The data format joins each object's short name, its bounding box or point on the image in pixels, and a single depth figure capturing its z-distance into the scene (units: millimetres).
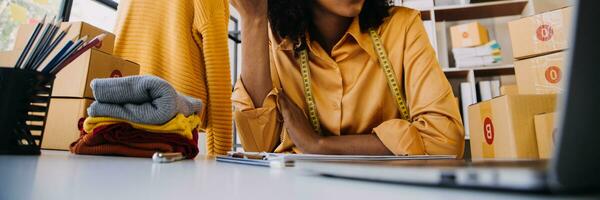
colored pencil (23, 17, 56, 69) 539
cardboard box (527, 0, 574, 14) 2127
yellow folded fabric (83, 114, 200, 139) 628
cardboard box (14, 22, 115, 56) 1026
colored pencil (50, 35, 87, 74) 557
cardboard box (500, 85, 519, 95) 1759
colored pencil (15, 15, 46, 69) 551
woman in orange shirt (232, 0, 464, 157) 833
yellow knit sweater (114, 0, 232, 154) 1184
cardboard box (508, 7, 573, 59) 1254
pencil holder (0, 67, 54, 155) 541
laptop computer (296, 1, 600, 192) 128
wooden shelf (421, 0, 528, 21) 2178
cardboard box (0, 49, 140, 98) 953
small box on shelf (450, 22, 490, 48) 2084
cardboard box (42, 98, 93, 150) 929
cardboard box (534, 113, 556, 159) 920
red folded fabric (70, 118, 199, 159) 634
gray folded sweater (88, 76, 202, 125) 609
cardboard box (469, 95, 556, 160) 1015
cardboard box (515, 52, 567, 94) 1255
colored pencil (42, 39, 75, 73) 554
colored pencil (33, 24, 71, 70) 530
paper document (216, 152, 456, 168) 406
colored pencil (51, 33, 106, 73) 564
